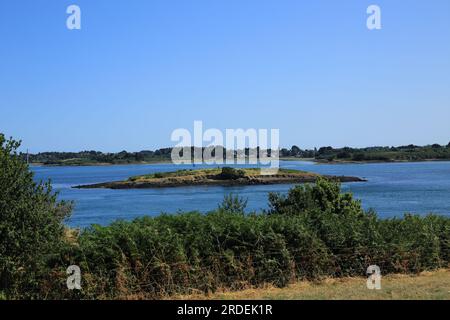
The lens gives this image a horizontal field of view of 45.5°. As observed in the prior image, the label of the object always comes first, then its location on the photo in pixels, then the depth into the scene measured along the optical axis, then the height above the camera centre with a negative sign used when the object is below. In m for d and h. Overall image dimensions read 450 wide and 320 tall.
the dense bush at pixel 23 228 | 12.09 -1.83
